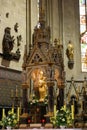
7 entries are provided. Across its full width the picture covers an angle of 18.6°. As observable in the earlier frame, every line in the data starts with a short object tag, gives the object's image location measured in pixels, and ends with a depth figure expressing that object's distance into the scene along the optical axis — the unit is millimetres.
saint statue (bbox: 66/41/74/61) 16895
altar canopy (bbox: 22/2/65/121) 8857
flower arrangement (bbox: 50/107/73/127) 7827
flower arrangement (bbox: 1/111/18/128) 8295
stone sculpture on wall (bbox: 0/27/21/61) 12016
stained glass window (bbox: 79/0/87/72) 17608
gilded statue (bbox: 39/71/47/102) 9214
